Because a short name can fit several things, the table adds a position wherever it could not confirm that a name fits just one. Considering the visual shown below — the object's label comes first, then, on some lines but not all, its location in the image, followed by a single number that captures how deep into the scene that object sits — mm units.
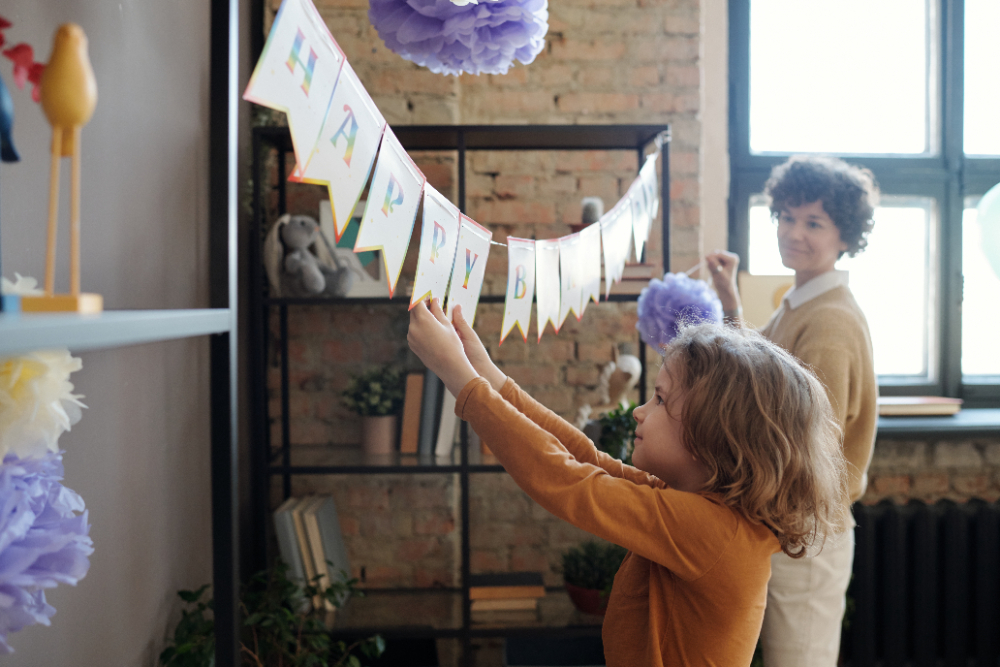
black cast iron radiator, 2078
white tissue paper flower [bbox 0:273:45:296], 592
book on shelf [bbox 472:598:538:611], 1900
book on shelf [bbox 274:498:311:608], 1862
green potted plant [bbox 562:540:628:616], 1882
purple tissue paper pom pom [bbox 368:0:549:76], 893
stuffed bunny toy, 1837
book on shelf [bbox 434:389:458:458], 1966
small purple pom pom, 1534
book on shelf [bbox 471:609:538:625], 1881
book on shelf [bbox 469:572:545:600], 1930
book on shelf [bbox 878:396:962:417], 2184
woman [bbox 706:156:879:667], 1435
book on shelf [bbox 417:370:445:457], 1971
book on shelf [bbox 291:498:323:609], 1879
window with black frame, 2361
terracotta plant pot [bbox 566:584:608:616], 1875
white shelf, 405
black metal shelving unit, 1825
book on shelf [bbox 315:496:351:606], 1952
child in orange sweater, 865
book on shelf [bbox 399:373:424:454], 1973
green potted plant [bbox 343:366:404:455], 1975
